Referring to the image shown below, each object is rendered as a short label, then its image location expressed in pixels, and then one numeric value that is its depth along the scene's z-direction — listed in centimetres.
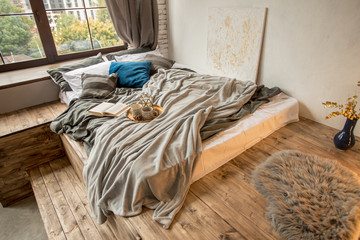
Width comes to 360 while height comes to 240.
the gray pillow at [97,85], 228
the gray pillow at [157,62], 290
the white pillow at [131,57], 296
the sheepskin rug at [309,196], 110
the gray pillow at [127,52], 312
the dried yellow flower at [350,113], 159
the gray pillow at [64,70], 255
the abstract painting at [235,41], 250
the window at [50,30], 272
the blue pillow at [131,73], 256
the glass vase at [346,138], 170
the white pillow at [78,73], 249
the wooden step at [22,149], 212
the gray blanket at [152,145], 130
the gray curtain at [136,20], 322
